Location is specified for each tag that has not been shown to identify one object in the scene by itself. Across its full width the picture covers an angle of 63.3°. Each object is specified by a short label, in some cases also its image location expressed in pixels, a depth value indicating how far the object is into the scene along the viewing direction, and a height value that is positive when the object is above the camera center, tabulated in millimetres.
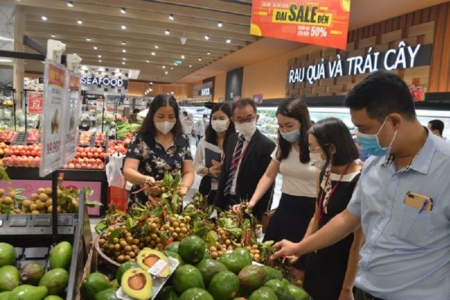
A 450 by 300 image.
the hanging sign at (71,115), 1186 -24
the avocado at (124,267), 1096 -472
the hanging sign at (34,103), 6674 +45
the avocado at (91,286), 1088 -527
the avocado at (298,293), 1202 -558
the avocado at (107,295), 1013 -513
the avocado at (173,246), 1306 -474
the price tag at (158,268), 1053 -449
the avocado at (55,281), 1026 -491
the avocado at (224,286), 1103 -506
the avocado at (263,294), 1081 -513
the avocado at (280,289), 1172 -535
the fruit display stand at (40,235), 1218 -444
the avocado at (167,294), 1100 -539
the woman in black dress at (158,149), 2561 -246
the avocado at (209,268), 1182 -491
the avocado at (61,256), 1126 -463
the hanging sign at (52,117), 999 -30
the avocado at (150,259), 1072 -440
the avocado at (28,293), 952 -496
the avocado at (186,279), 1094 -489
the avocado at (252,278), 1163 -500
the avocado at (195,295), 1031 -503
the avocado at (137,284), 967 -463
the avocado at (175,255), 1206 -463
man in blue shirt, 1359 -251
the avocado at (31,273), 1068 -497
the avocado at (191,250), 1232 -450
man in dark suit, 2900 -302
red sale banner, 4207 +1208
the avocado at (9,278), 1021 -496
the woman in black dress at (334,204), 1978 -419
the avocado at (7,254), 1109 -464
